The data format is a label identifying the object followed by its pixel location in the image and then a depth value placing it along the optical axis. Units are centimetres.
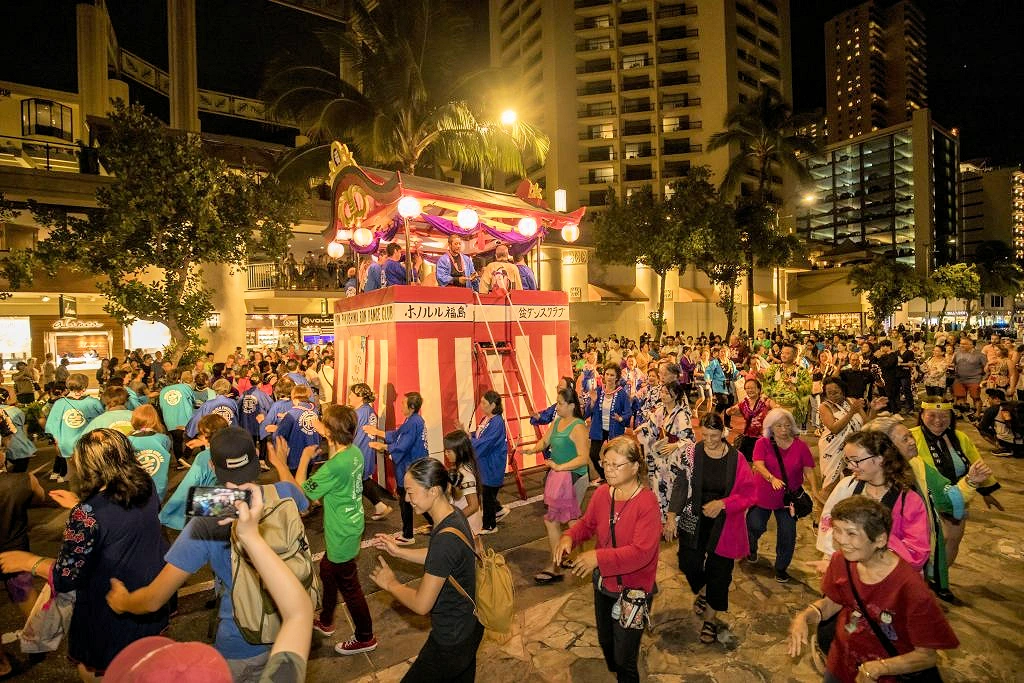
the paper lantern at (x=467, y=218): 910
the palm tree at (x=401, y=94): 1429
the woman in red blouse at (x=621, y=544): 293
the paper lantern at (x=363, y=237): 1032
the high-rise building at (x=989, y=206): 10619
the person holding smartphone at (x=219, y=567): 232
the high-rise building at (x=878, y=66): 12938
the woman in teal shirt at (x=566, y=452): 494
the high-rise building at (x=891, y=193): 8112
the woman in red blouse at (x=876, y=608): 222
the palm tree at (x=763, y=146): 2788
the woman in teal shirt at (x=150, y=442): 452
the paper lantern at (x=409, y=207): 809
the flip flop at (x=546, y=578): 514
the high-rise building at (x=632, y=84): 4791
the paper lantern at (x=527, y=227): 1003
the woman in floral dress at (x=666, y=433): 543
